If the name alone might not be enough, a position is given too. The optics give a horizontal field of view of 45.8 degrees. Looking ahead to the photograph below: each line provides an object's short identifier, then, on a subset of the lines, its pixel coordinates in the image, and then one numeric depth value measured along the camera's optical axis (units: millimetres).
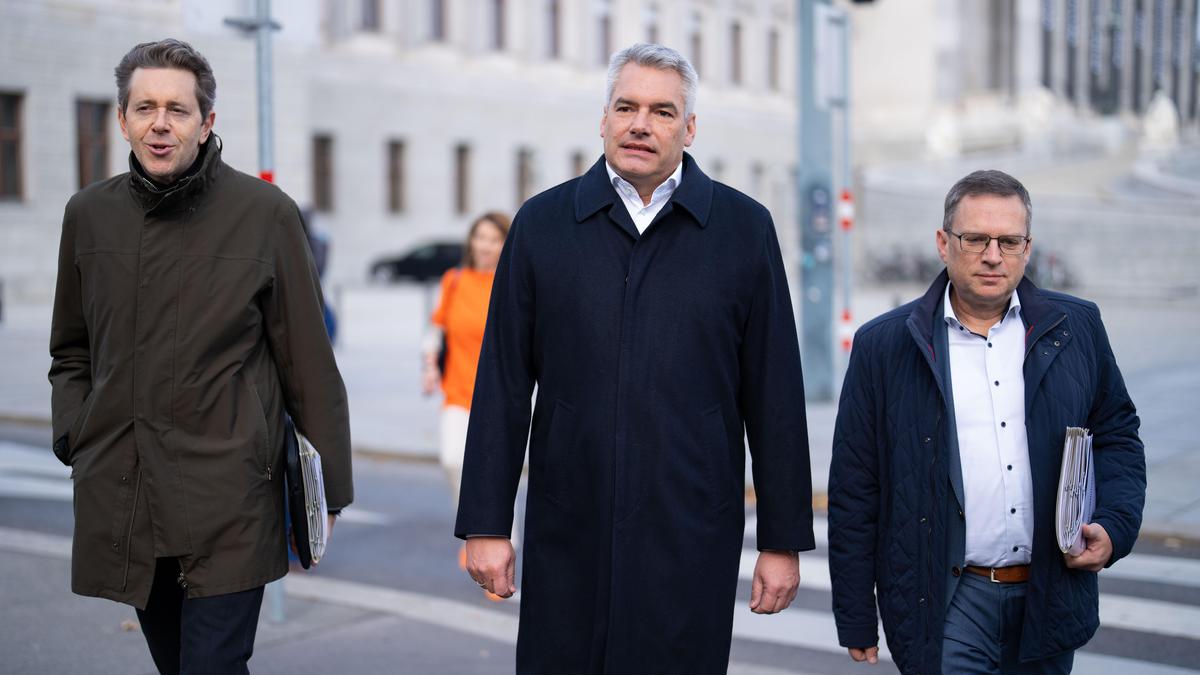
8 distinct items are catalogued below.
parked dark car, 42031
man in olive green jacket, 3340
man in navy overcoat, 3090
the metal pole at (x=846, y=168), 12977
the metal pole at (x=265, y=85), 6082
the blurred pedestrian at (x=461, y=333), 7258
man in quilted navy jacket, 3254
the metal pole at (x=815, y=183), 12984
